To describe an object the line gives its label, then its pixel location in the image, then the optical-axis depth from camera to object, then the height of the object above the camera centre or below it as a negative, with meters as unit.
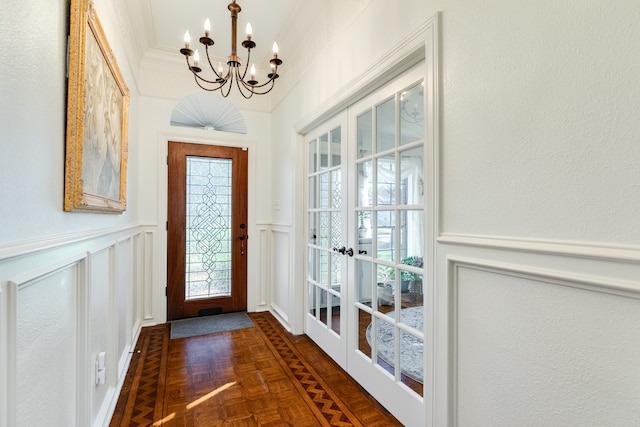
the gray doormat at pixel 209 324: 2.97 -1.12
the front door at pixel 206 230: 3.28 -0.17
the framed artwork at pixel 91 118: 1.15 +0.44
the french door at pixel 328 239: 2.25 -0.19
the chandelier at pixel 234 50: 1.61 +0.94
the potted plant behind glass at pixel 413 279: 1.59 -0.34
